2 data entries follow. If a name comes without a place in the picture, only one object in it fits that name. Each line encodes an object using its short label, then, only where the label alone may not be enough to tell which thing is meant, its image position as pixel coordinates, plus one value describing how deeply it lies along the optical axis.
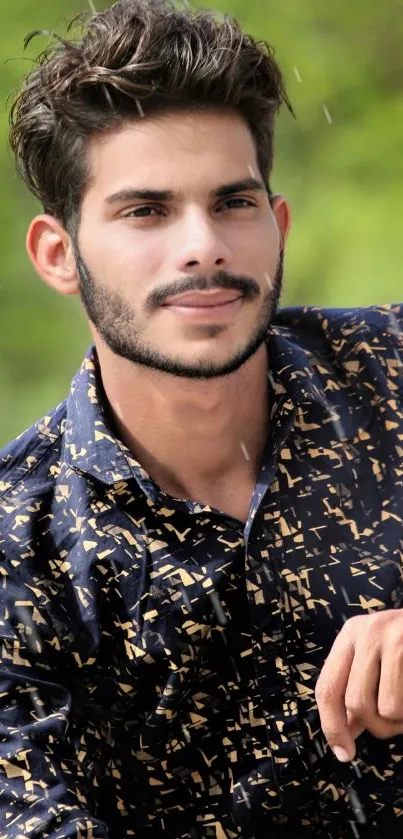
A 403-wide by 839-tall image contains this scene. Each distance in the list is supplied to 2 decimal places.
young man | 4.03
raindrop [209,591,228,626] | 4.04
